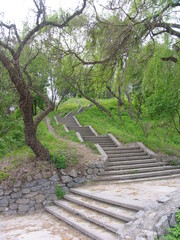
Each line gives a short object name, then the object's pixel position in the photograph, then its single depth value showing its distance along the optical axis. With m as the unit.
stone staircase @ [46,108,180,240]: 4.91
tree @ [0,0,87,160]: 6.48
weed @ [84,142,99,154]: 10.76
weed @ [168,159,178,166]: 10.74
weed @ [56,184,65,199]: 7.66
